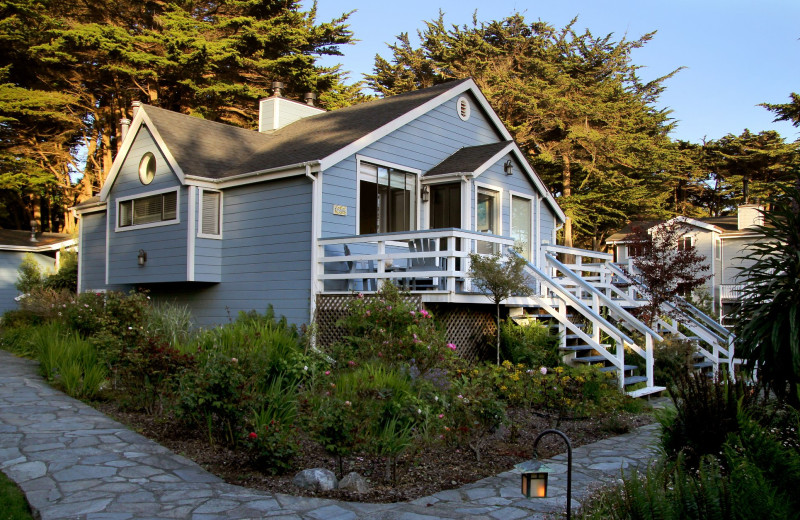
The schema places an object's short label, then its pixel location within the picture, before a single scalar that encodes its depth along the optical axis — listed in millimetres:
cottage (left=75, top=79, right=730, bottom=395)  11383
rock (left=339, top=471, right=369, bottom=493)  5527
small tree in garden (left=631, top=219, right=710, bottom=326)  12328
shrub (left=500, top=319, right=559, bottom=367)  10508
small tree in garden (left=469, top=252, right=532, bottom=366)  9734
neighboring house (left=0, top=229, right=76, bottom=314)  21712
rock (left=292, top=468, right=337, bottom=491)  5523
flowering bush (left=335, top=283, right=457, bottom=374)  8695
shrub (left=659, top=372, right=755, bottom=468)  5465
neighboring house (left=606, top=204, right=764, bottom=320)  29797
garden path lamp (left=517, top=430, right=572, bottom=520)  3766
